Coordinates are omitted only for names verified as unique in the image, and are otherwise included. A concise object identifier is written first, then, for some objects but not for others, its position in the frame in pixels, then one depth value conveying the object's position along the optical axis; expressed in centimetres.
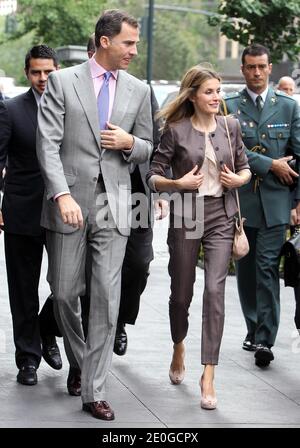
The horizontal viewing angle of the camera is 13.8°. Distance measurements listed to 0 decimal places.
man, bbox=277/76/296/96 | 1509
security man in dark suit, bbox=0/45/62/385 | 718
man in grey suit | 659
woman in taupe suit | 711
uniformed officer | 833
